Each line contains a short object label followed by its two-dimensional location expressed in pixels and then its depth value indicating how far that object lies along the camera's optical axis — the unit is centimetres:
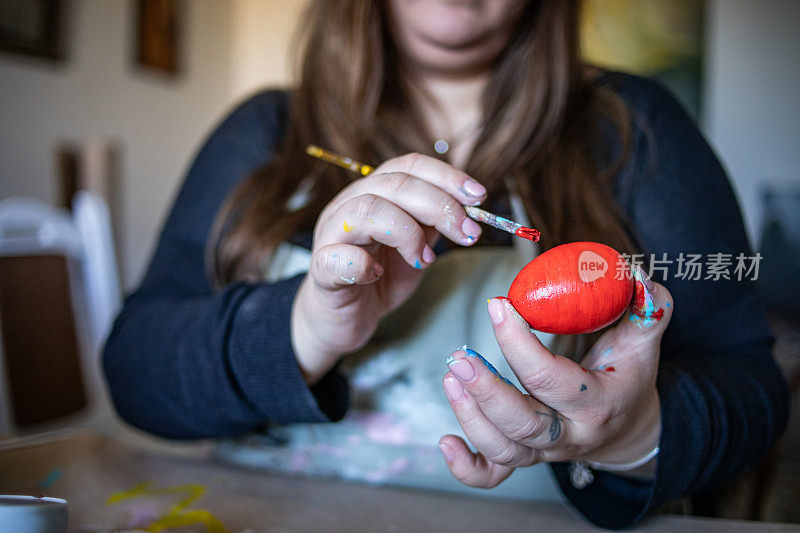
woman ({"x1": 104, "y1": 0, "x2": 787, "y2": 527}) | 26
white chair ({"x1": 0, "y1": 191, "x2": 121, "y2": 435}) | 82
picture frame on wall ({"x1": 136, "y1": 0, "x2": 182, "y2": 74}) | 172
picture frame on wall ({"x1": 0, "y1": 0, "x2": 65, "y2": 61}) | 128
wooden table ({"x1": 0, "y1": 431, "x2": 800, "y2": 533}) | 34
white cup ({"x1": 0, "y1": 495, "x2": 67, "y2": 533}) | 24
